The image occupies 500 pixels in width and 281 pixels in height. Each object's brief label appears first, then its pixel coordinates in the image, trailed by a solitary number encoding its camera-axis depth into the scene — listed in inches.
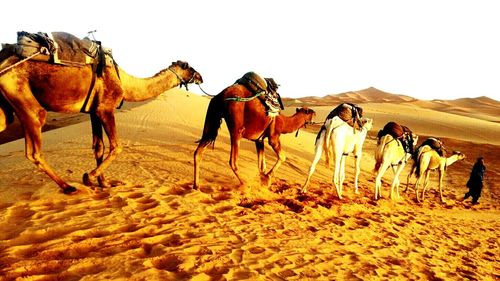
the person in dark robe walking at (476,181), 518.3
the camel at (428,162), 491.8
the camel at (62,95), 219.0
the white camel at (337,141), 358.6
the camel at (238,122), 312.0
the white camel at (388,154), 419.8
